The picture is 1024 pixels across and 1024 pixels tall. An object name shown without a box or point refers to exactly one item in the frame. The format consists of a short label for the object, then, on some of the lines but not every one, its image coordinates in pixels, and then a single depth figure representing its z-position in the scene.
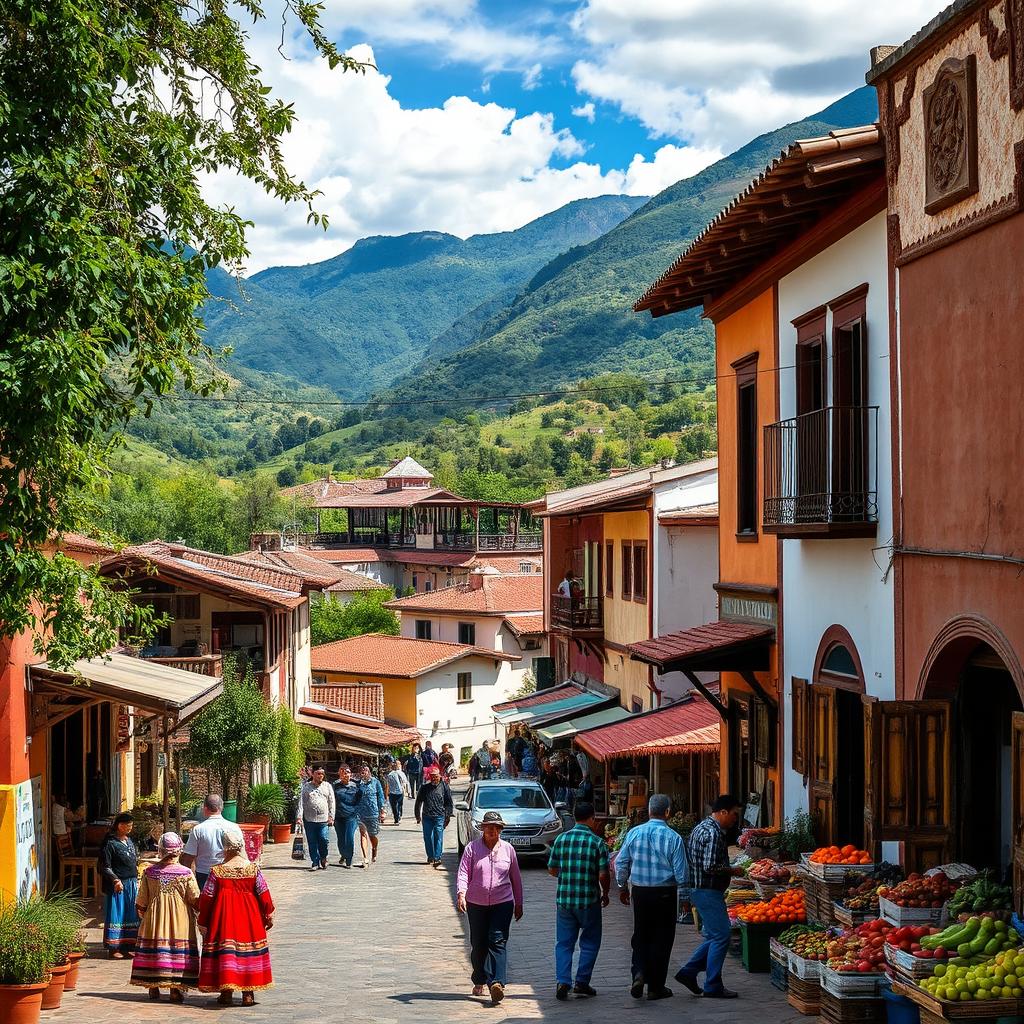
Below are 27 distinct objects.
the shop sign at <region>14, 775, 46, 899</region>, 14.30
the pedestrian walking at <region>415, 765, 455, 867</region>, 22.48
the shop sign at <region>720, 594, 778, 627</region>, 16.47
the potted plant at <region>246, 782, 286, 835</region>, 25.97
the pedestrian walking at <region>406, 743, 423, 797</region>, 38.14
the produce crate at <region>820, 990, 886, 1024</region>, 9.73
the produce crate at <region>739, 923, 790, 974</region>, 12.62
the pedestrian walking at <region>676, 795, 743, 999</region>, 11.51
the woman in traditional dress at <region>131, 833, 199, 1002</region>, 12.04
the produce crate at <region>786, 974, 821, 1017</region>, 10.42
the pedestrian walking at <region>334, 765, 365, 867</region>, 22.67
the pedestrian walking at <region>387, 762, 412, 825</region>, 32.82
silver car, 22.89
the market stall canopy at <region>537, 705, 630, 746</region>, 28.14
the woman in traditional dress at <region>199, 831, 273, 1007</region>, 11.62
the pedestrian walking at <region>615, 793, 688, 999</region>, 11.42
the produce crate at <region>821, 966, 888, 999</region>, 9.70
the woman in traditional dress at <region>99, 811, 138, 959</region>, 14.01
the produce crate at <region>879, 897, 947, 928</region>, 9.79
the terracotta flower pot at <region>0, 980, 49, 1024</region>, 10.83
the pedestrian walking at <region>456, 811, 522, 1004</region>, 11.60
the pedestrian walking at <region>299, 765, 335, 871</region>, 21.77
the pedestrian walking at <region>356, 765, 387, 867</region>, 23.31
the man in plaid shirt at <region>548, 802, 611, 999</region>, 11.56
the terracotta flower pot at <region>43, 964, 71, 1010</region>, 11.40
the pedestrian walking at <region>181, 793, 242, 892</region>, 12.95
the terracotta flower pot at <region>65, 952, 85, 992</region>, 11.98
